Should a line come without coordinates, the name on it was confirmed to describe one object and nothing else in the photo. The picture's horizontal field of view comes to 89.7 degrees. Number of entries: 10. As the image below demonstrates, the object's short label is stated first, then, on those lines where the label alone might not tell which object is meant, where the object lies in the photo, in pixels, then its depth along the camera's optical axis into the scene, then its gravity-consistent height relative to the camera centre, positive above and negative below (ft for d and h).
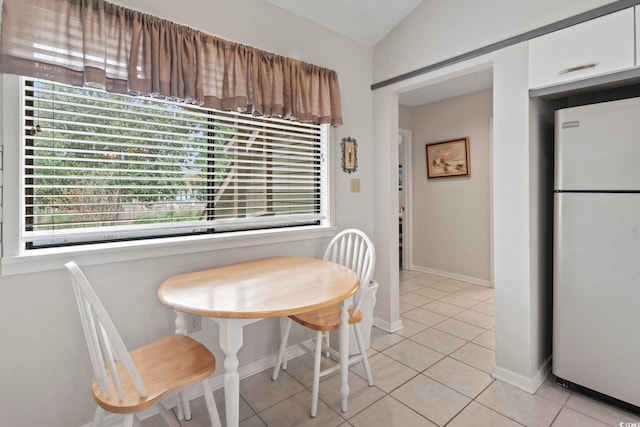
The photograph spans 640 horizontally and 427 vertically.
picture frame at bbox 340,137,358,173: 8.59 +1.51
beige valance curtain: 4.43 +2.55
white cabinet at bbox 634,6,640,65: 4.98 +2.70
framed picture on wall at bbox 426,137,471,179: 13.43 +2.22
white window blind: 4.91 +0.79
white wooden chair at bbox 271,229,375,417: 5.72 -2.02
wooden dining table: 4.21 -1.23
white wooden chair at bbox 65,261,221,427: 3.48 -2.08
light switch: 8.84 +0.69
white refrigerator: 5.39 -0.73
